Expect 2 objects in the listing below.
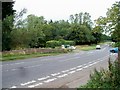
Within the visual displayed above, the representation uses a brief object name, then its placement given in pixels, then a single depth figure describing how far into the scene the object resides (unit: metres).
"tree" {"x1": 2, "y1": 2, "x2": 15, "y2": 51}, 21.78
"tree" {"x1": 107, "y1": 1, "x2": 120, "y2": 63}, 5.28
